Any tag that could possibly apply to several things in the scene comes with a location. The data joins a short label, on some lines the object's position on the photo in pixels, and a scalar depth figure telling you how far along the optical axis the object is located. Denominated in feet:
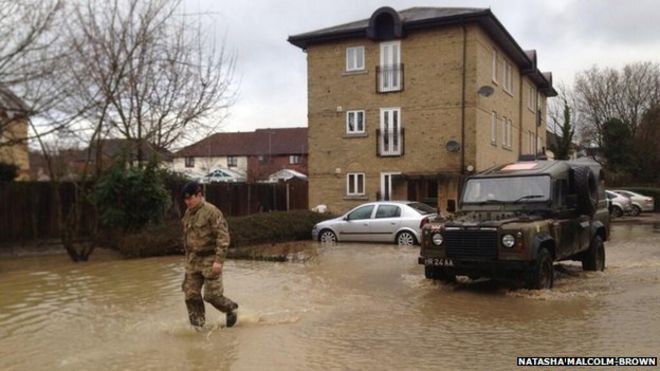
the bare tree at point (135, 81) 48.25
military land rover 30.09
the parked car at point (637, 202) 102.53
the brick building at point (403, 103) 83.05
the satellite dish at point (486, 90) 82.99
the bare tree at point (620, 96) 160.97
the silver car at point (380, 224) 56.75
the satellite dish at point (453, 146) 82.99
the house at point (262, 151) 225.15
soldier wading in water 23.63
